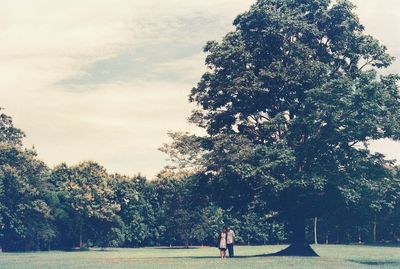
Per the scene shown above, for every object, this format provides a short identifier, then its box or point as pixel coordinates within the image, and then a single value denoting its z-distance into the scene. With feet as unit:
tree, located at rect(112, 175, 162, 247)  355.36
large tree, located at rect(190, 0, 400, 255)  136.98
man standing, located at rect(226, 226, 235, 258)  147.13
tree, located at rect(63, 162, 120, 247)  299.17
